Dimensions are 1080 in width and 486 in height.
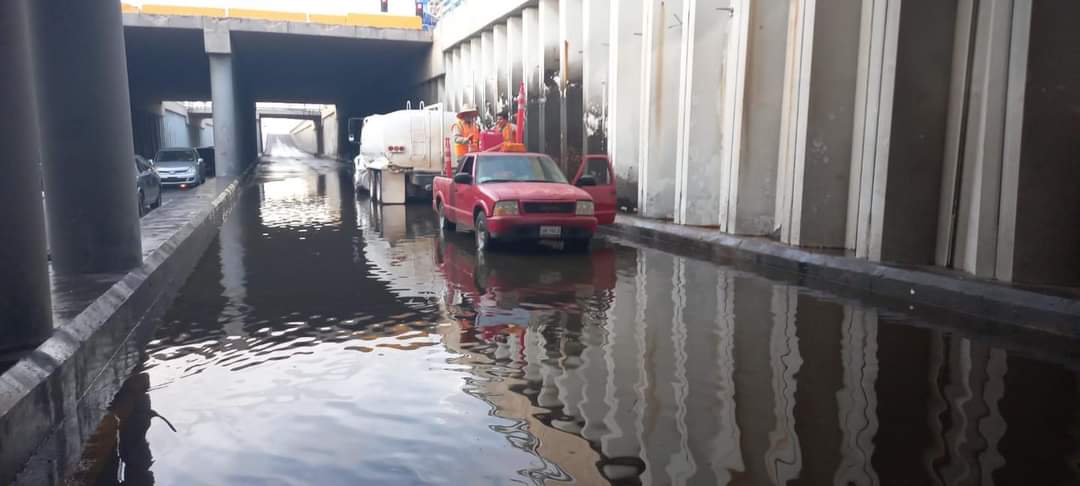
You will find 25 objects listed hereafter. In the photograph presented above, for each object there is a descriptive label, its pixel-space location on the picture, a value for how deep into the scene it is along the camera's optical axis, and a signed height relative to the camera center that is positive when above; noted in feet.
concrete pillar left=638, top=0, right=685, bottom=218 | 50.31 +2.48
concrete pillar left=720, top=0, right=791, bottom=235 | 39.68 +1.17
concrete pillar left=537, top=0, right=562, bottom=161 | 72.03 +6.01
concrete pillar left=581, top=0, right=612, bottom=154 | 61.62 +6.57
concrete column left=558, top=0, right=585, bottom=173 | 66.59 +5.64
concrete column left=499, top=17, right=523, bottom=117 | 84.64 +9.24
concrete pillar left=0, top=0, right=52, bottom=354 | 16.03 -1.31
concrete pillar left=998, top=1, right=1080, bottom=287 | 24.84 -0.54
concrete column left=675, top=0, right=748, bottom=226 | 44.50 +1.82
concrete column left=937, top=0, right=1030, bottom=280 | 25.72 +0.07
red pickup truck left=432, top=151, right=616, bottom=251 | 38.73 -3.02
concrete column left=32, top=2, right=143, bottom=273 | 23.75 +0.25
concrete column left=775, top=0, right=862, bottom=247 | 34.88 +1.13
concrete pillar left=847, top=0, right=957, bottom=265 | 29.91 +0.76
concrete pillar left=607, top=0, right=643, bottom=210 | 55.83 +3.49
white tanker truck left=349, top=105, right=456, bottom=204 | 71.72 -0.79
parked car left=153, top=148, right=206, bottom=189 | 85.51 -2.81
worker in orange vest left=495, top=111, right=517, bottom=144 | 59.77 +1.21
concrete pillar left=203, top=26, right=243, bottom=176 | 104.12 +5.73
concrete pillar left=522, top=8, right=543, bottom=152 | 77.82 +7.36
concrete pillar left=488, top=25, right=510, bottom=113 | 90.17 +9.03
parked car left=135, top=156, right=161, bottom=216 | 56.95 -3.37
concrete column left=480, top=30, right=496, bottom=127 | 95.30 +8.15
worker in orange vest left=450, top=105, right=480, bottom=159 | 62.34 +0.72
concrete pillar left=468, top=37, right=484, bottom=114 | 100.22 +8.98
